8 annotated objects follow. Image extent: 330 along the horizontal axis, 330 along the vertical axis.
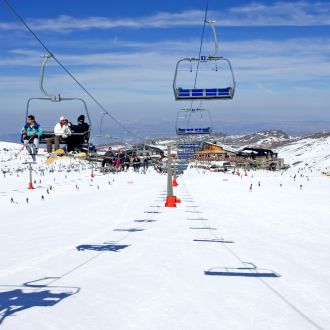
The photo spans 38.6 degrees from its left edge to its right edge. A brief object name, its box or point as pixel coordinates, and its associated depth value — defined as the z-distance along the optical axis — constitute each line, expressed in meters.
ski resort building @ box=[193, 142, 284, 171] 111.00
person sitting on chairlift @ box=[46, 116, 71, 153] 14.06
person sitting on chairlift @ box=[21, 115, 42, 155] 14.33
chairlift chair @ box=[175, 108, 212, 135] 39.86
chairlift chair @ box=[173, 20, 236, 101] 14.63
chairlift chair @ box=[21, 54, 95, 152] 13.01
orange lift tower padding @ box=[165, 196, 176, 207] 33.94
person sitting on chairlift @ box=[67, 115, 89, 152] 14.41
